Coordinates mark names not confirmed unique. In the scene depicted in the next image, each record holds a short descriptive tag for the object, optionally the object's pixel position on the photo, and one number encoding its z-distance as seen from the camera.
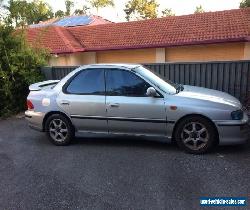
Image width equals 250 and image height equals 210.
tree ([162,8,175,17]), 38.51
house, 11.30
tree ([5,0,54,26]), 6.37
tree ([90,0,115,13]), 32.61
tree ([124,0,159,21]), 33.87
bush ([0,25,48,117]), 6.32
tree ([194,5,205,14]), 42.90
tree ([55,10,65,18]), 42.06
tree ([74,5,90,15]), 33.65
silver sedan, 3.53
